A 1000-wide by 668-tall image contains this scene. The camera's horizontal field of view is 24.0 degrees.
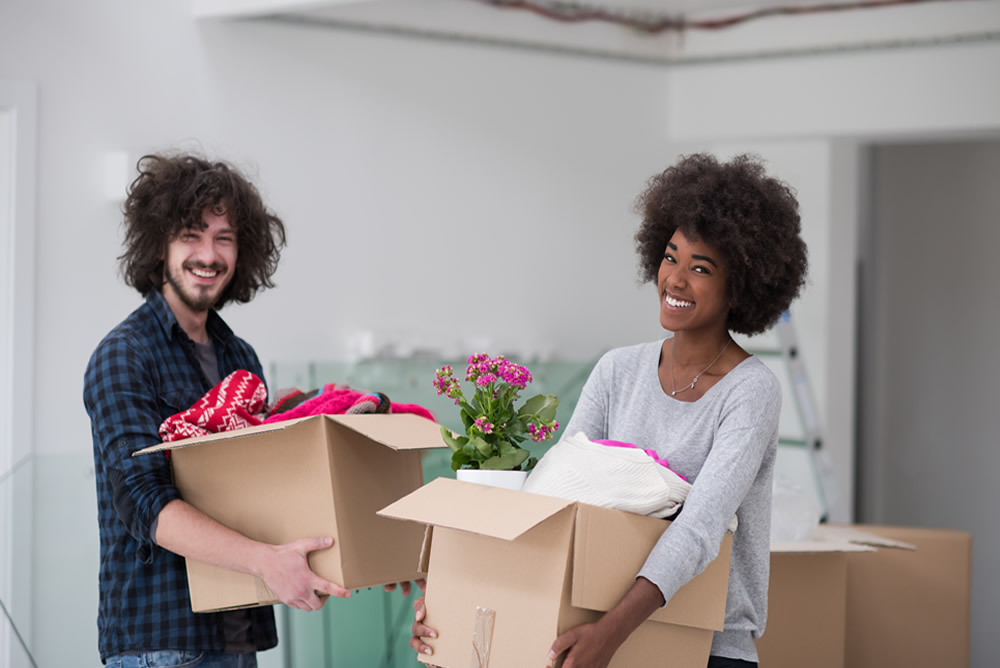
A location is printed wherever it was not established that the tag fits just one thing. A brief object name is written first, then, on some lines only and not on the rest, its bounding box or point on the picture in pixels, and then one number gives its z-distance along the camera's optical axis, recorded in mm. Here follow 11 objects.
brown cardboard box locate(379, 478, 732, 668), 3813
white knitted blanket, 3851
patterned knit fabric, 4139
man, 4106
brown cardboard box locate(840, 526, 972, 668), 5429
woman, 3942
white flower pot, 3926
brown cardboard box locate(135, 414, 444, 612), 4096
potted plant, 3971
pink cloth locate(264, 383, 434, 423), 4133
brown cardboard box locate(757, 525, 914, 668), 5069
